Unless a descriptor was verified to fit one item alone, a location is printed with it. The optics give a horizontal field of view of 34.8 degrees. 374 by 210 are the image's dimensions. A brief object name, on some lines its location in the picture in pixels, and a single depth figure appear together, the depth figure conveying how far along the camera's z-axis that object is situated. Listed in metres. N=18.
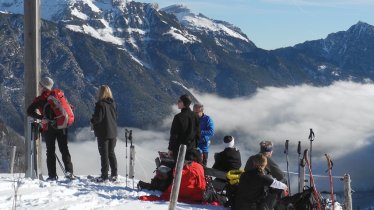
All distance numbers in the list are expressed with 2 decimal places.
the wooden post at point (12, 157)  17.78
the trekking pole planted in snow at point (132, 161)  16.90
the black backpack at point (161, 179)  11.23
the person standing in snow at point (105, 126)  12.12
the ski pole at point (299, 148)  12.79
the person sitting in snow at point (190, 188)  10.53
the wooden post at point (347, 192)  14.52
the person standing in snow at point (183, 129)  11.24
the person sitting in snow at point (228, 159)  11.82
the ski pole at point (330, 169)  10.44
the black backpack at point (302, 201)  9.74
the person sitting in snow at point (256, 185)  9.08
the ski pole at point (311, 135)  13.06
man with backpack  11.55
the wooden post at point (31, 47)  11.93
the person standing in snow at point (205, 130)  13.21
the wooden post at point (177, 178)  7.49
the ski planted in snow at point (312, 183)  9.83
